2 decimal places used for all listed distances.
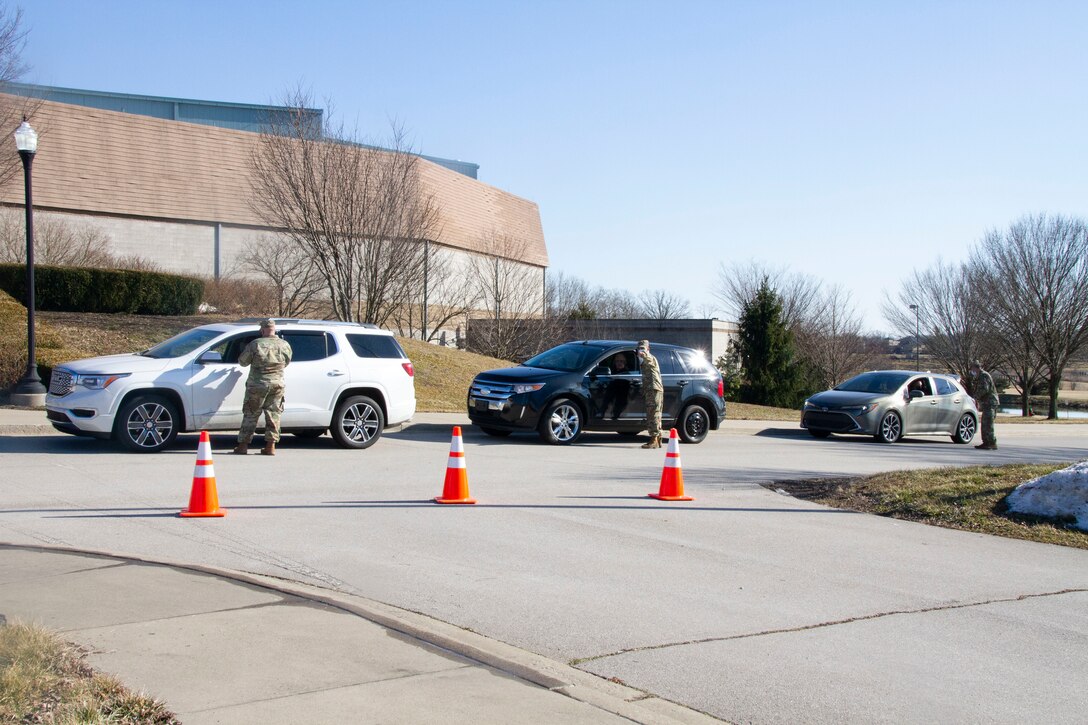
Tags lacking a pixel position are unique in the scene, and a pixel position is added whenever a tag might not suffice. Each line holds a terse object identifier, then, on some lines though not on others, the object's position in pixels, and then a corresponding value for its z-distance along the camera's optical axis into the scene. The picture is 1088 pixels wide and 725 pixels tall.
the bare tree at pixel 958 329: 51.88
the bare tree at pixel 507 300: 43.53
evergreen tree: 45.16
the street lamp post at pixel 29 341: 17.91
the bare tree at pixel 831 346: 59.00
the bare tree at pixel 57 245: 33.50
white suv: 13.28
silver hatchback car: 21.48
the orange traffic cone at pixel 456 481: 10.32
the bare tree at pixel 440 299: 41.94
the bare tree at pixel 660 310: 93.00
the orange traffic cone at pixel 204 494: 9.20
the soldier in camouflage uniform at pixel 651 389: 17.17
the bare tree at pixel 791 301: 58.94
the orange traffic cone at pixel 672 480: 11.12
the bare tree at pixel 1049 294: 47.38
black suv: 16.77
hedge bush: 24.89
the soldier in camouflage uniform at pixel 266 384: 13.47
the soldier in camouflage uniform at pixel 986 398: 20.11
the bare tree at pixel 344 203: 27.19
